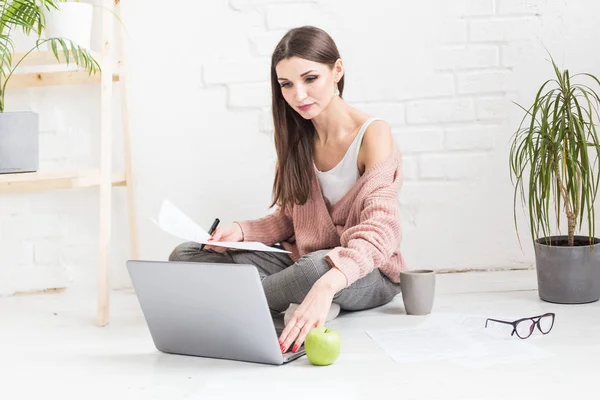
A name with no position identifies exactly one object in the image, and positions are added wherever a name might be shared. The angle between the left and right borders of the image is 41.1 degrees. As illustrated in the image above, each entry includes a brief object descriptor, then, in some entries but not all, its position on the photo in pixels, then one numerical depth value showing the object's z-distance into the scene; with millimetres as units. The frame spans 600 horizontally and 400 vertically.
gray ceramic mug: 2062
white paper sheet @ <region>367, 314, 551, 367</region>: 1654
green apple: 1604
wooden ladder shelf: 2096
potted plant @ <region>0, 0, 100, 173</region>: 2102
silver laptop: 1589
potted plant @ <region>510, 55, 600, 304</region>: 2119
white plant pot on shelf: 2121
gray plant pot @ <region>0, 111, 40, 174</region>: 2109
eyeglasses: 1772
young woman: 1944
